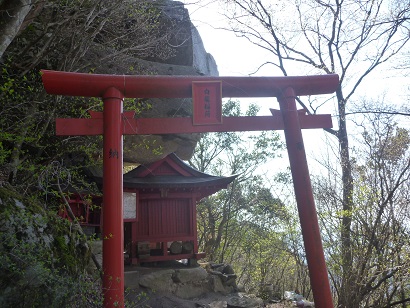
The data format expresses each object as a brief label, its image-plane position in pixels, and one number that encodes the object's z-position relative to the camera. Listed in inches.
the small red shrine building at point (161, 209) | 374.9
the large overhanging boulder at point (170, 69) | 399.2
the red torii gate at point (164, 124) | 159.3
